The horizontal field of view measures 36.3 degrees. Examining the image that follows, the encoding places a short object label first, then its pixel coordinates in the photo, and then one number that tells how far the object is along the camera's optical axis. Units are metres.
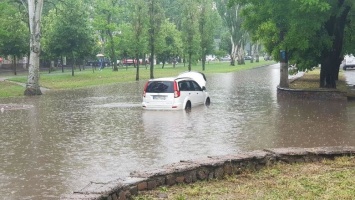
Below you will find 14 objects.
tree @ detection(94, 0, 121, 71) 67.46
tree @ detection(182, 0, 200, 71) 67.69
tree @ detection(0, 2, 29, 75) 53.91
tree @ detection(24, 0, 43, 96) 33.47
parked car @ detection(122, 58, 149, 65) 101.62
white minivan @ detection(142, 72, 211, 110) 22.56
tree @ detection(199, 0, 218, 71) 74.31
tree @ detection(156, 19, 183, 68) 85.31
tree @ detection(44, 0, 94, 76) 53.19
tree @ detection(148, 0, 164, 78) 52.59
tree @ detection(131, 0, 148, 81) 51.68
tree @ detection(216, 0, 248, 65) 90.06
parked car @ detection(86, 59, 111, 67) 88.70
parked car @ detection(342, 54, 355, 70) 66.24
